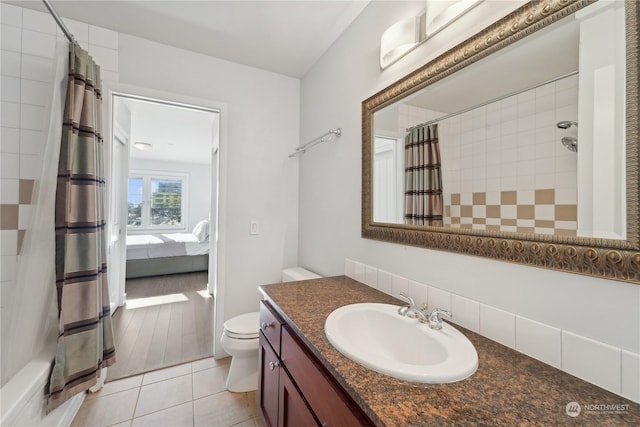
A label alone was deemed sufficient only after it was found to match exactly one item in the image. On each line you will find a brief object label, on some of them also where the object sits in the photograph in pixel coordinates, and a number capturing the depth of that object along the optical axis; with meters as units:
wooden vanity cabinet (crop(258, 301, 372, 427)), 0.71
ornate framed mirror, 0.61
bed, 4.19
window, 6.07
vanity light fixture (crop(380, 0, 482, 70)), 0.99
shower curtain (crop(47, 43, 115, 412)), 1.31
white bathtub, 0.98
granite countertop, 0.53
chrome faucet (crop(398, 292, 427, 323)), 0.98
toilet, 1.70
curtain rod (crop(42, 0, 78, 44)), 1.21
